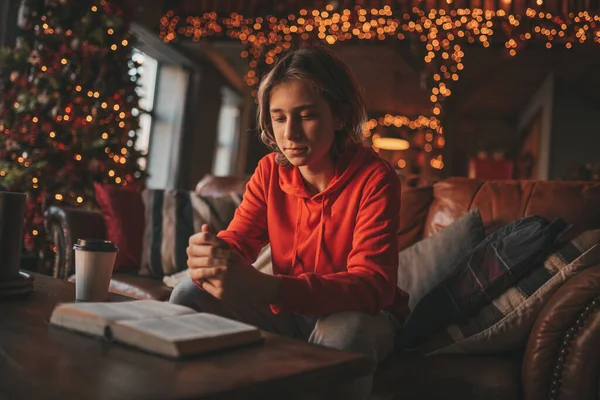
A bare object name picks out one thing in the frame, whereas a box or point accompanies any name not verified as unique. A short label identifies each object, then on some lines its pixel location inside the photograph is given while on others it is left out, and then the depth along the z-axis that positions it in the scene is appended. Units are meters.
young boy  1.19
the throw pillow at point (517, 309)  1.61
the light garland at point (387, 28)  5.47
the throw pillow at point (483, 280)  1.67
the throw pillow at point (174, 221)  2.72
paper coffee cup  1.31
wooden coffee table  0.73
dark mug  1.28
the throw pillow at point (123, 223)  2.77
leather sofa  1.44
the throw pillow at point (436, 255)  1.94
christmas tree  3.62
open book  0.89
